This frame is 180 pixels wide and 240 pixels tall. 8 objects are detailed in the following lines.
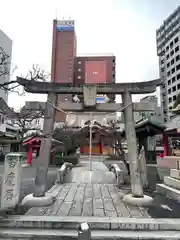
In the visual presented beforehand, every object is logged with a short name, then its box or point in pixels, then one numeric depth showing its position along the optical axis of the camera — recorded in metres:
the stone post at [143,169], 9.55
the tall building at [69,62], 61.09
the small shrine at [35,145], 21.81
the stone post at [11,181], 5.29
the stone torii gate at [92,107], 6.35
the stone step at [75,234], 4.15
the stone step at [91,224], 4.49
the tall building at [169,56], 57.81
